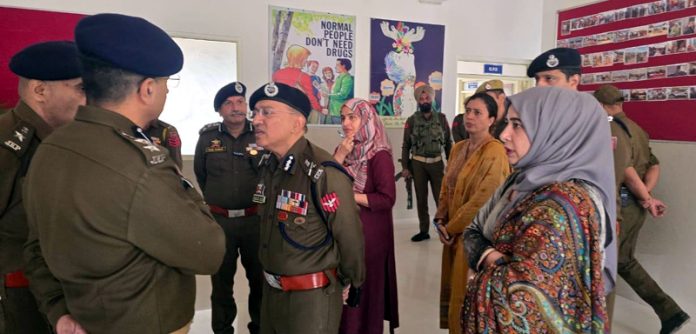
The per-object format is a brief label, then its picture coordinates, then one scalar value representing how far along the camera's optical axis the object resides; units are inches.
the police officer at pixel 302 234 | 66.4
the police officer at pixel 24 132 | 55.6
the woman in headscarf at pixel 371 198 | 92.4
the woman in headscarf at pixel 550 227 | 46.4
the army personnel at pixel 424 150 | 199.2
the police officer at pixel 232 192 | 107.2
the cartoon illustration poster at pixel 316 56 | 191.3
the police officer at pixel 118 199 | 38.6
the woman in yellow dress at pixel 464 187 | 85.4
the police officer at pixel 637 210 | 112.9
